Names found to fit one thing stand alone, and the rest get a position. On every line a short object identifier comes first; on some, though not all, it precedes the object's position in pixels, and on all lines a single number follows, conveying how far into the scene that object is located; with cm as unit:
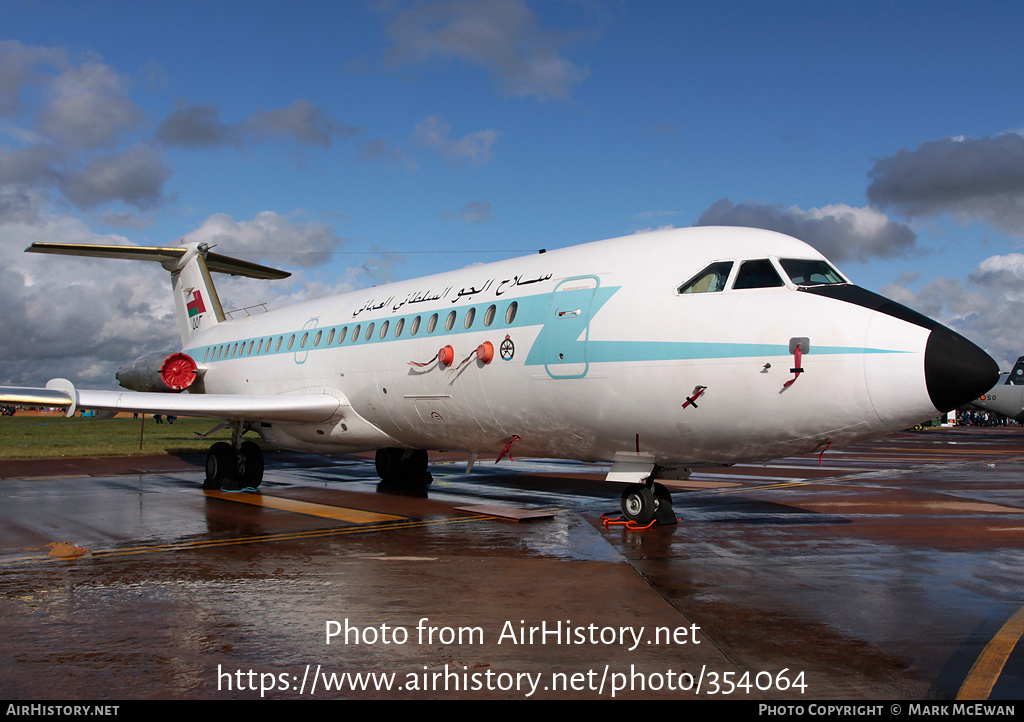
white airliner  798
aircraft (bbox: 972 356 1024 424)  5281
